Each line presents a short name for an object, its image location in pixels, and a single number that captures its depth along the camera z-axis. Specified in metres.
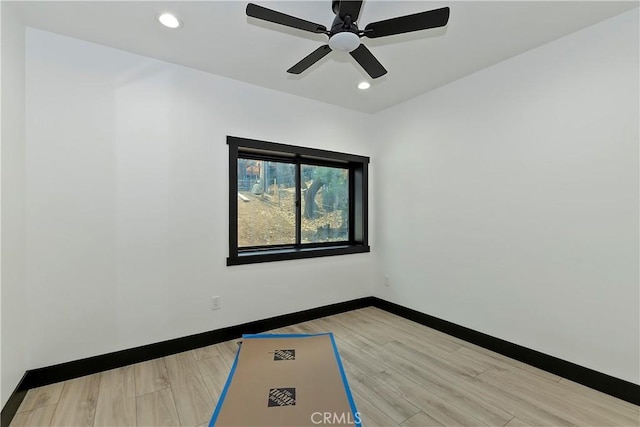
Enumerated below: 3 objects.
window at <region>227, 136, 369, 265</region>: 3.03
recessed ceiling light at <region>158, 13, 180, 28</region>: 1.94
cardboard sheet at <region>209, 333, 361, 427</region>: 1.72
